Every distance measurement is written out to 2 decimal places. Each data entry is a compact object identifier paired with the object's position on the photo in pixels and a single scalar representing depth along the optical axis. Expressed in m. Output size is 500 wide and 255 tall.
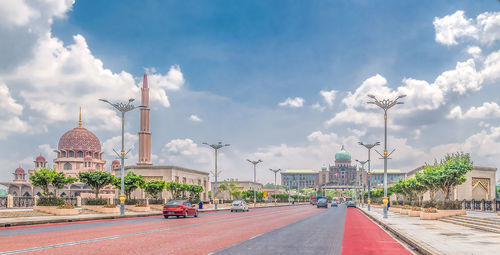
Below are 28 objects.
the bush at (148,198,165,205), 61.81
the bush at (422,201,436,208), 41.16
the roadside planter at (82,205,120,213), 43.78
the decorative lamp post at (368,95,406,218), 42.00
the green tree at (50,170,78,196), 41.12
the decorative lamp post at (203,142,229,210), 70.78
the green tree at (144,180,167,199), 60.00
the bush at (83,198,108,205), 46.34
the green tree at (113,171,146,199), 53.66
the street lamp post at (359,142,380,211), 69.05
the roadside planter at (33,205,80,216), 37.92
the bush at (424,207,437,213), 37.03
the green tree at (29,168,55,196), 40.41
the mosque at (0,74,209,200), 131.62
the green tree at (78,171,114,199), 46.41
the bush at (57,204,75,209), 38.54
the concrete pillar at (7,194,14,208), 45.22
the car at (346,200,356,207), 96.68
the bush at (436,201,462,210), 38.62
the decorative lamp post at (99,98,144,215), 43.12
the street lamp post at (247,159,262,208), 96.54
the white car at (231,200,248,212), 62.41
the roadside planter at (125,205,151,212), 50.87
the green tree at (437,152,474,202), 39.69
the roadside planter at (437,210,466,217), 37.49
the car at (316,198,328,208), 86.51
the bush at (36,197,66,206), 39.56
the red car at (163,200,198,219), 39.12
